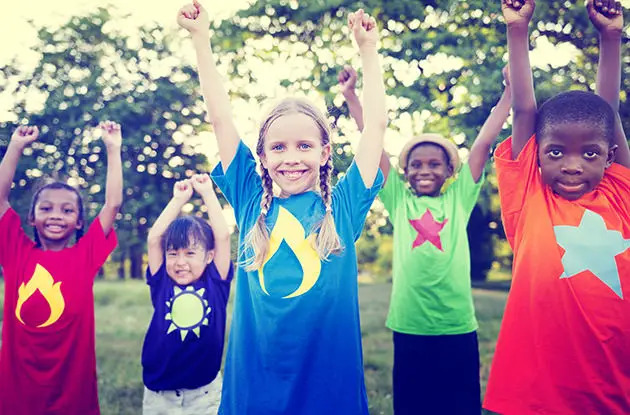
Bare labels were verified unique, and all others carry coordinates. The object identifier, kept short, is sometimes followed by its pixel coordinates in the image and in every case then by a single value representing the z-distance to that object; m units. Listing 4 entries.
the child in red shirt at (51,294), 2.87
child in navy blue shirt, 2.95
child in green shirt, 3.24
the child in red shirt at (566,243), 2.05
